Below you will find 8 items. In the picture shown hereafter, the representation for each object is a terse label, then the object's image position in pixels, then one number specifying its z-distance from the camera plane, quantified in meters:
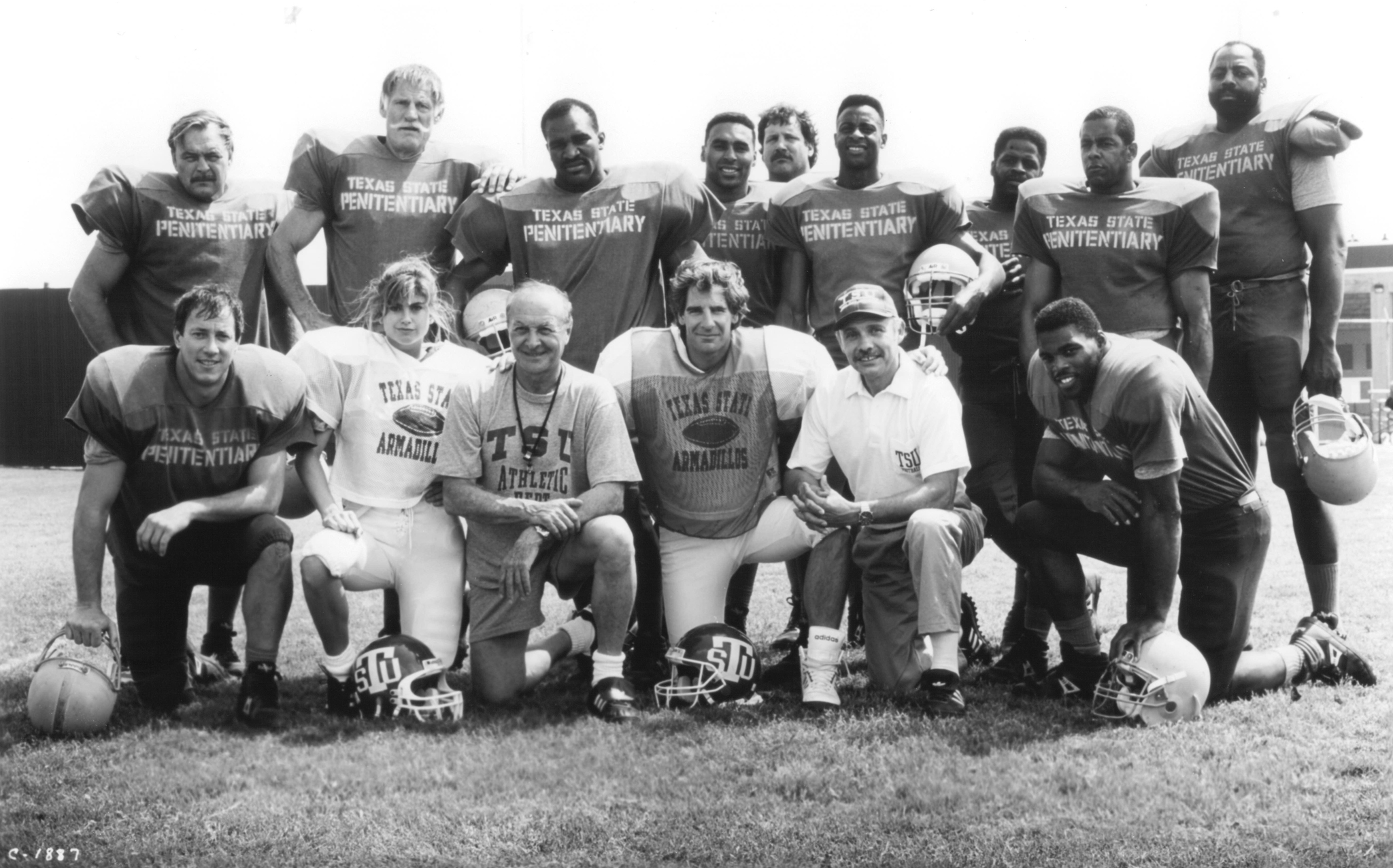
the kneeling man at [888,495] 5.20
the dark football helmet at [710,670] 5.16
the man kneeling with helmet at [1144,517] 4.88
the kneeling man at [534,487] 5.25
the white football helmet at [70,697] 4.77
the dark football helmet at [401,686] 5.00
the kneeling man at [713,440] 5.67
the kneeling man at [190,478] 5.11
